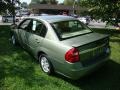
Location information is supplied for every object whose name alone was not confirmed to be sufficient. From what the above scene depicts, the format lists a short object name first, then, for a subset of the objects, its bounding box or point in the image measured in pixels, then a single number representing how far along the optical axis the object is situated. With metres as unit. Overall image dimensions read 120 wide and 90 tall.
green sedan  2.57
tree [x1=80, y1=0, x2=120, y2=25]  5.33
